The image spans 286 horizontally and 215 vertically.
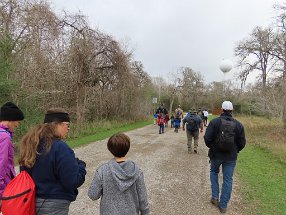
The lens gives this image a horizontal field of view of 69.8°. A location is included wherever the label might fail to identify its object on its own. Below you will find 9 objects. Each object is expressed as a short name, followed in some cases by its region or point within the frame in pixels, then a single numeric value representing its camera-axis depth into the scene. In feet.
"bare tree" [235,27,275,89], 75.56
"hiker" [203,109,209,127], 53.63
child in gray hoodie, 6.56
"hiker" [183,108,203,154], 25.98
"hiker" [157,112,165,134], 42.11
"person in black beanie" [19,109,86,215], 5.80
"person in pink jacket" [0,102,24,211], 6.89
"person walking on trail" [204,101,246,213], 12.28
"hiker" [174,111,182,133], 44.91
